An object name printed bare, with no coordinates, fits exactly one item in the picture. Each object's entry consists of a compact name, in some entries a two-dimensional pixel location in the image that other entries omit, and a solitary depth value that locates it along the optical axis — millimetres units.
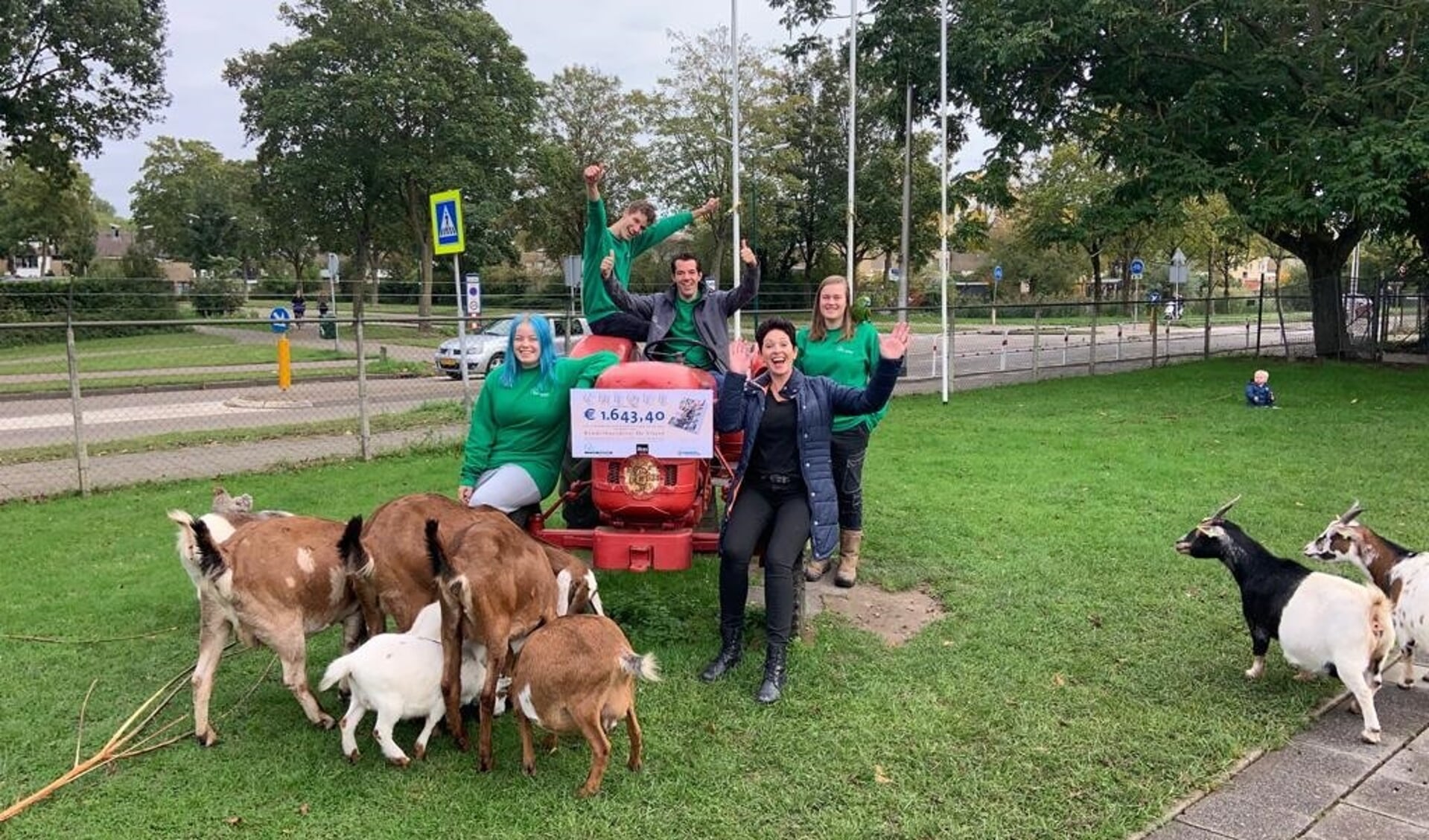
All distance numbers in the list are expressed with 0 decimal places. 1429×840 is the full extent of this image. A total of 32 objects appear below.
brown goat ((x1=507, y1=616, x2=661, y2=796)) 3547
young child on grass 14383
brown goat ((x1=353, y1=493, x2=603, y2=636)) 4199
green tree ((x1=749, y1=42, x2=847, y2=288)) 46938
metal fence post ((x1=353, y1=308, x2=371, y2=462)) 10820
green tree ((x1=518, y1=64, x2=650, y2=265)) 45156
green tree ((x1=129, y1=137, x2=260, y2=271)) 63500
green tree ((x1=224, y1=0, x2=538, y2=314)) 31359
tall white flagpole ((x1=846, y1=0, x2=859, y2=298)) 18859
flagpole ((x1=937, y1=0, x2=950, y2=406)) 16188
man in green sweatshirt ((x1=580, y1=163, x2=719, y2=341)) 5801
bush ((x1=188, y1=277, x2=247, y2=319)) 30938
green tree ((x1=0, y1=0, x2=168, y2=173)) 25984
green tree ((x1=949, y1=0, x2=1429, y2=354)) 14828
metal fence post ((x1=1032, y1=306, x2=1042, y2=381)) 18703
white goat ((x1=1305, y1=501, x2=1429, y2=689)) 4355
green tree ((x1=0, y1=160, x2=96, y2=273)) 45844
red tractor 4898
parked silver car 19984
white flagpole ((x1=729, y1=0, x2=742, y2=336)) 20891
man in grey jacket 5805
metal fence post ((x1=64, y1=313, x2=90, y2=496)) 9031
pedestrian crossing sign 11344
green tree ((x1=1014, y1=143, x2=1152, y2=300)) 46906
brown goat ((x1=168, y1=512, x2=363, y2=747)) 3932
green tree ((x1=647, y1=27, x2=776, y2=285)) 45094
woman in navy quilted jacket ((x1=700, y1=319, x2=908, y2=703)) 4754
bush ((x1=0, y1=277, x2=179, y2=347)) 25812
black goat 4023
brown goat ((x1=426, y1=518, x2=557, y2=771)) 3734
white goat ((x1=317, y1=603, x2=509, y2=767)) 3738
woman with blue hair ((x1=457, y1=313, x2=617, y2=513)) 5047
